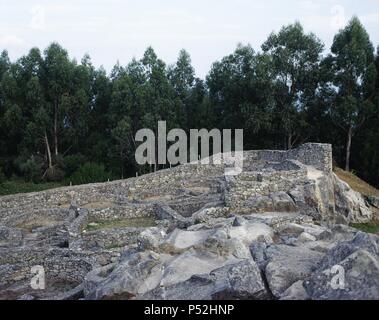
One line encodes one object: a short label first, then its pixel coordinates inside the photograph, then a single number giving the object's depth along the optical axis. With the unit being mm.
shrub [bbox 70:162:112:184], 35750
